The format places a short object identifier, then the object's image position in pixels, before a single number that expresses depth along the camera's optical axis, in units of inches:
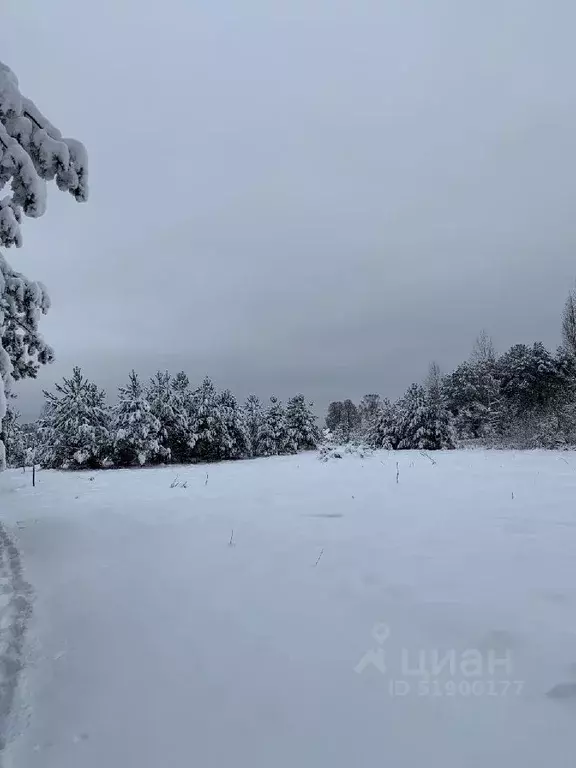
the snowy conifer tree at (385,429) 1048.8
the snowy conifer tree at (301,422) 1165.1
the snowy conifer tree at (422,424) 973.8
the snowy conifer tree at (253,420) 1053.2
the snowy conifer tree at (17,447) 869.2
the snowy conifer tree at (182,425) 834.2
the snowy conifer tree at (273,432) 1080.8
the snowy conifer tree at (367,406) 2292.7
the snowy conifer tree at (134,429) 729.6
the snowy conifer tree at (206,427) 863.7
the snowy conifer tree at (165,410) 818.8
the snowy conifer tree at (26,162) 152.3
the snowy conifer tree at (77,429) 701.9
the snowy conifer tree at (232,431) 906.1
